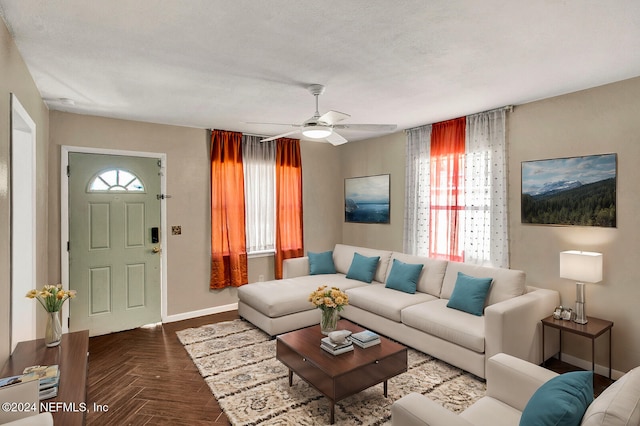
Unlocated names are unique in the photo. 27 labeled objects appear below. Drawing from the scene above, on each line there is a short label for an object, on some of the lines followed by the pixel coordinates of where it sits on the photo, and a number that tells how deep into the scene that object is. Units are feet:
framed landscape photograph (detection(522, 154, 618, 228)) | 9.98
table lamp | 9.44
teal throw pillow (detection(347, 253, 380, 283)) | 15.08
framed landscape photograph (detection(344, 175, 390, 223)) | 17.61
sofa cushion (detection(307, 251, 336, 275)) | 16.55
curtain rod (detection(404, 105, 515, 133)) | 12.25
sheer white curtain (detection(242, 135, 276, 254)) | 16.89
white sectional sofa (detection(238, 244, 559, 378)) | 9.46
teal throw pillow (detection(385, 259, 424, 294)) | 13.21
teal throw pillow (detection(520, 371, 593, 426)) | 4.16
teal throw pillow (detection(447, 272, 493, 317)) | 10.84
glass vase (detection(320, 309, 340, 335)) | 9.80
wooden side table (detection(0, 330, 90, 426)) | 5.56
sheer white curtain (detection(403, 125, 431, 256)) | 15.46
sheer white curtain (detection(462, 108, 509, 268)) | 12.53
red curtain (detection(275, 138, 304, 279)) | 17.71
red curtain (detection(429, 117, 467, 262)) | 14.03
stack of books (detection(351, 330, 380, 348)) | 9.04
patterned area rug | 8.04
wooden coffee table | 7.77
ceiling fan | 9.74
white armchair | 3.85
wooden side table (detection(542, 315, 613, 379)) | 9.13
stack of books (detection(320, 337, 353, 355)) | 8.65
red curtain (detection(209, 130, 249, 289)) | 15.75
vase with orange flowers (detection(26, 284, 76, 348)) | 7.79
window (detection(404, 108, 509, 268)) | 12.68
